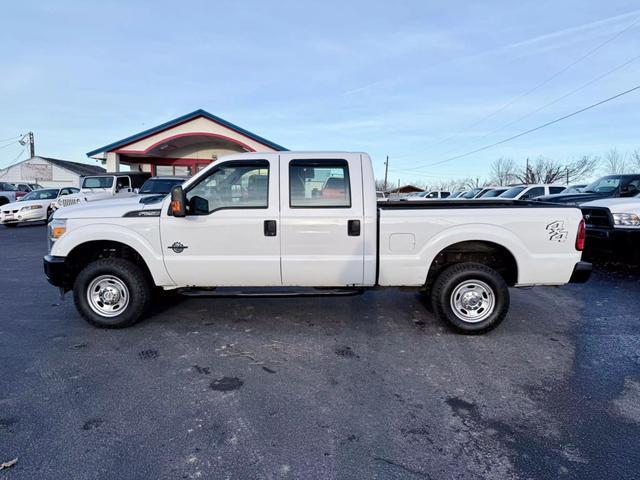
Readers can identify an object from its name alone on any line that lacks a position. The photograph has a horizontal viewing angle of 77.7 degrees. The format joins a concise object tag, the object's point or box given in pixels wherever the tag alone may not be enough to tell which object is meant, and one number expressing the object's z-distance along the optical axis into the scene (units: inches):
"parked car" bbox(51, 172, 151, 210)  617.7
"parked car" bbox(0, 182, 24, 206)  836.1
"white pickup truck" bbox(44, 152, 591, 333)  172.1
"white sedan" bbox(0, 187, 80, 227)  642.8
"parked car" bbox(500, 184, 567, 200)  661.3
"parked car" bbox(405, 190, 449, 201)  1174.7
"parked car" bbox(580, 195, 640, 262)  277.1
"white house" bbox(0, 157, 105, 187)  1951.3
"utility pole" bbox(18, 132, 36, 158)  2044.8
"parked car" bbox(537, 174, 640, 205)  378.1
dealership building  792.9
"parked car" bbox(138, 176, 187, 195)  521.7
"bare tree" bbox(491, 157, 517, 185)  2929.4
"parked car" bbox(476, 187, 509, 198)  806.6
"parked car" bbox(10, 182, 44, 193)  977.1
